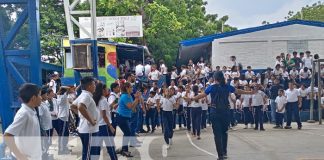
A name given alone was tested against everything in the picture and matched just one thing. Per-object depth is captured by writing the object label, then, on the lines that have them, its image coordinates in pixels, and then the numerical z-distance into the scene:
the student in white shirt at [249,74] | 24.61
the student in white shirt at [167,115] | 15.10
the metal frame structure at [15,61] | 10.23
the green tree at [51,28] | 36.50
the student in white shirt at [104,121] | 10.63
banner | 34.19
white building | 28.80
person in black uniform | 11.76
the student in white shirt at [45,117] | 11.61
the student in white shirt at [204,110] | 18.75
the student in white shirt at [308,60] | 25.42
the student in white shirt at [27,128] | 6.57
